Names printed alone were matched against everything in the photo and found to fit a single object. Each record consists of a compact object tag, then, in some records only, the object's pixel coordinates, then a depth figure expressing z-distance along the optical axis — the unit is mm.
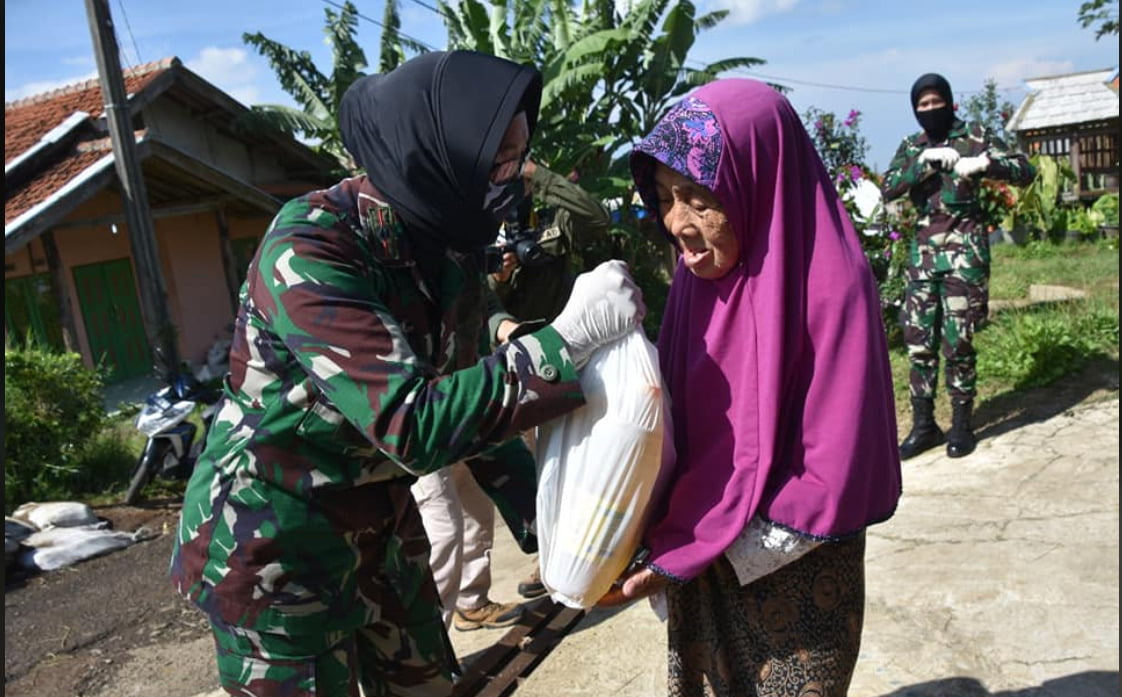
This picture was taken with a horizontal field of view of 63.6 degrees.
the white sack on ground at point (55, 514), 5547
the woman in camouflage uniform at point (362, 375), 1509
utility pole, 8406
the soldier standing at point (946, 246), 5152
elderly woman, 1600
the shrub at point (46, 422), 6023
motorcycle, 6180
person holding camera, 3311
